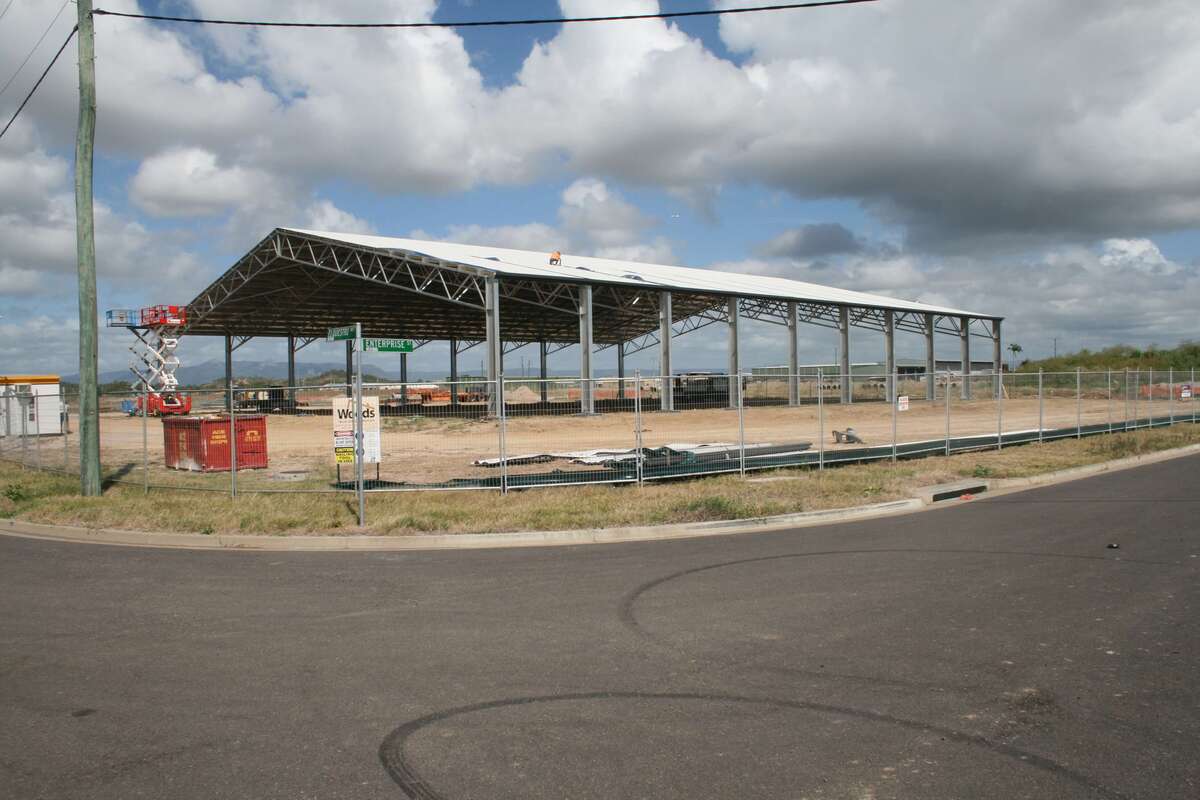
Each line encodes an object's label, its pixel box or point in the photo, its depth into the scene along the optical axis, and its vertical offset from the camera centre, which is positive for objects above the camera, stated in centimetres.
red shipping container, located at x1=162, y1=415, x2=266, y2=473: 2155 -79
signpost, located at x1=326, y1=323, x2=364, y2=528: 1283 -7
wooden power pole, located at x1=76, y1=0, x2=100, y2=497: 1603 +296
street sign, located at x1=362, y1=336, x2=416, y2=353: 1217 +87
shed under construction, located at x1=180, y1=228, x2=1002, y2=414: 4203 +620
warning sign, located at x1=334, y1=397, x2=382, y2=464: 1338 -34
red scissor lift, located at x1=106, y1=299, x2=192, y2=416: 5400 +449
